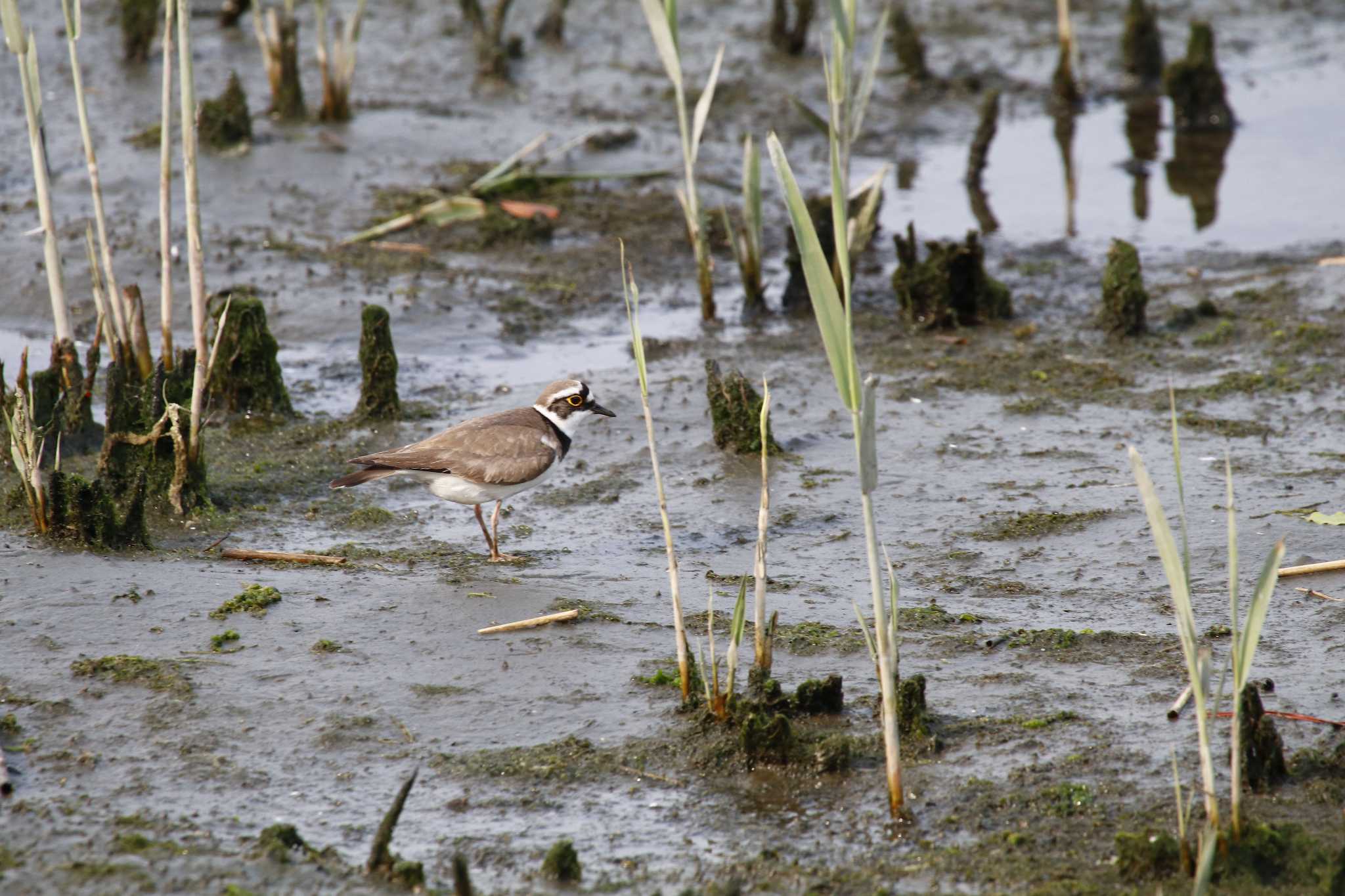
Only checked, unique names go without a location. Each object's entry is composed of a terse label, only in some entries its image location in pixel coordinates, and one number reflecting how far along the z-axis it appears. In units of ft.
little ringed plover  44.45
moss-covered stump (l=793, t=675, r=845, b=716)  33.01
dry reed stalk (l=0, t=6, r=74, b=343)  43.39
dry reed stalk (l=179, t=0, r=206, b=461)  44.21
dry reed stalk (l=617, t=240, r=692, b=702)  29.32
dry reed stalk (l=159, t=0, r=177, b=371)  46.16
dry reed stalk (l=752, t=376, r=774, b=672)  30.19
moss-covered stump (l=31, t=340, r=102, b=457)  49.93
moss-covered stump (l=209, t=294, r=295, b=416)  53.88
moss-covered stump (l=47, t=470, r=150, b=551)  41.16
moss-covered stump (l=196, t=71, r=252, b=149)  76.74
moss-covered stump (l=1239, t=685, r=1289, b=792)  28.78
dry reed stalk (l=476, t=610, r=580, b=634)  37.93
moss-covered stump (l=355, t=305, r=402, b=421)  53.31
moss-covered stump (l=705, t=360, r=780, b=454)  51.57
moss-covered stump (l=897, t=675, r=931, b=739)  31.86
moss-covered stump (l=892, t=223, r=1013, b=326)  63.41
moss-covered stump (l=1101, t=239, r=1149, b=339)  60.85
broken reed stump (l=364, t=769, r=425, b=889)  26.23
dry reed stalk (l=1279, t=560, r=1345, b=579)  40.01
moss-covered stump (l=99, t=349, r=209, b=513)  45.70
